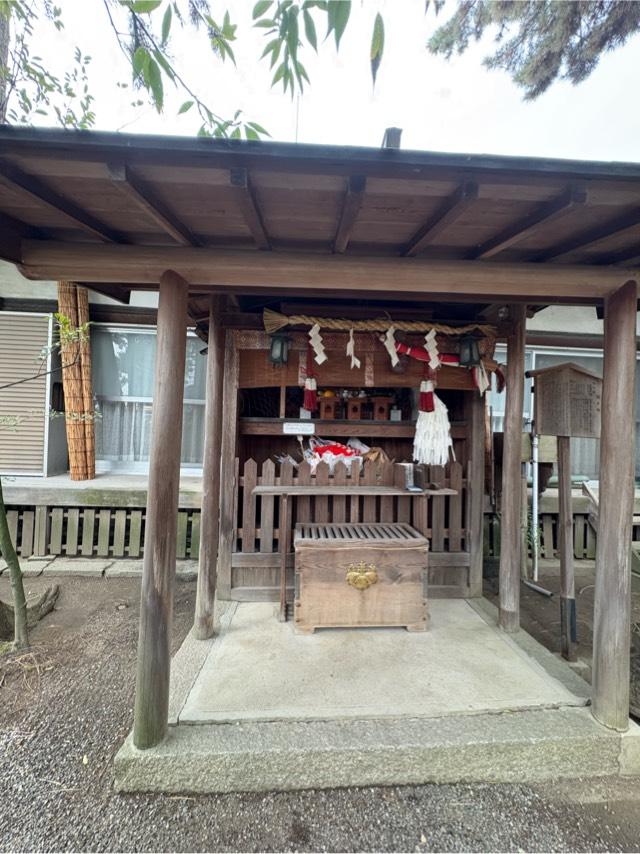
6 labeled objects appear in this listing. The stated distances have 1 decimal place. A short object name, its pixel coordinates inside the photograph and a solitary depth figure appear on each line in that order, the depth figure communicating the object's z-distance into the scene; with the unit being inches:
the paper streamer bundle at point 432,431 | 126.0
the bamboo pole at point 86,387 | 179.3
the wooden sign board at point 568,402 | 108.0
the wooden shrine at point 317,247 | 51.8
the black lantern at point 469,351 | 121.8
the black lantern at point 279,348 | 121.6
